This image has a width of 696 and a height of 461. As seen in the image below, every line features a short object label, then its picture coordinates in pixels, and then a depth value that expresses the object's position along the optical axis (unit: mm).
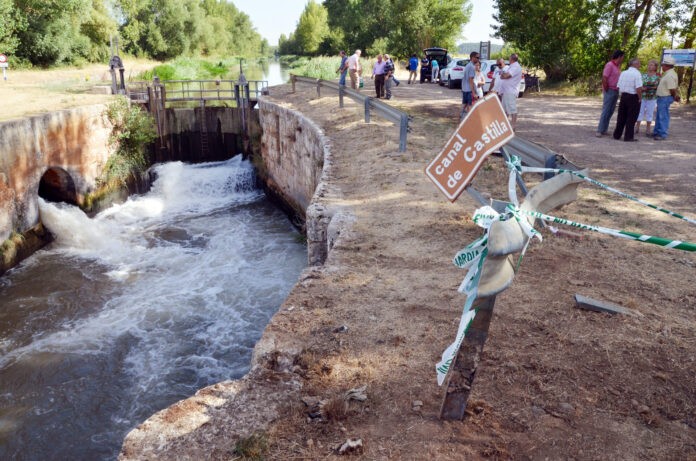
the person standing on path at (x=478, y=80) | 11727
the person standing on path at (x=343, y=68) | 19305
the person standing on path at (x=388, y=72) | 16625
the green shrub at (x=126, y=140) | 16797
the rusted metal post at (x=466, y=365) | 3064
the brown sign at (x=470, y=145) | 2986
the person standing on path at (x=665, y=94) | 10930
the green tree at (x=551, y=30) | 21203
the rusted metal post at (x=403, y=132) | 9820
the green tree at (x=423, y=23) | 44594
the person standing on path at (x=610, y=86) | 11273
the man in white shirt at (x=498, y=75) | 11032
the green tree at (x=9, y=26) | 27438
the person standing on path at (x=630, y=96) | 10523
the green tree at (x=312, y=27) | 79125
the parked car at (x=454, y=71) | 23062
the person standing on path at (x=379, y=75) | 16844
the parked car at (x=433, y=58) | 27547
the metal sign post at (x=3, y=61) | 22636
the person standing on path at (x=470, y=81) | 11617
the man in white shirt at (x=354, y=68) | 18391
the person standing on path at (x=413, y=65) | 26938
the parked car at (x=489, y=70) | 20147
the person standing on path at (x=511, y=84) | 10586
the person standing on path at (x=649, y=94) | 11273
